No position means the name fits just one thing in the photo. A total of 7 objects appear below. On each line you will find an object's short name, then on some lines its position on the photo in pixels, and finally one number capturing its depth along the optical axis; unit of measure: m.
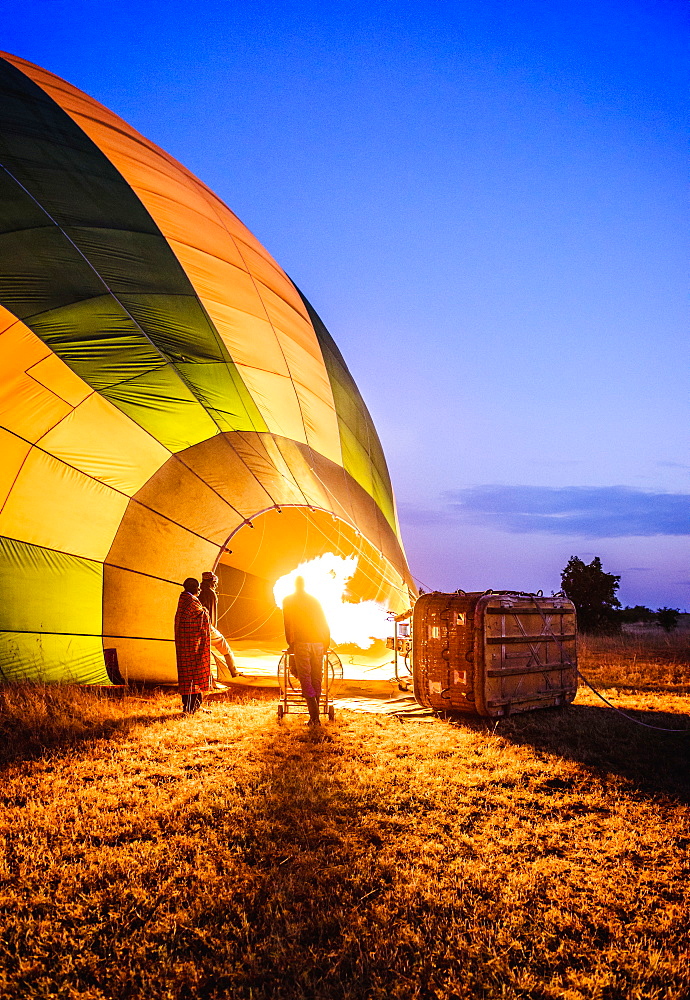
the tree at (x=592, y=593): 21.11
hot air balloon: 7.23
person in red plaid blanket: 6.70
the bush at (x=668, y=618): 23.41
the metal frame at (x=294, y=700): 6.64
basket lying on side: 6.60
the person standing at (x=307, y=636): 6.60
